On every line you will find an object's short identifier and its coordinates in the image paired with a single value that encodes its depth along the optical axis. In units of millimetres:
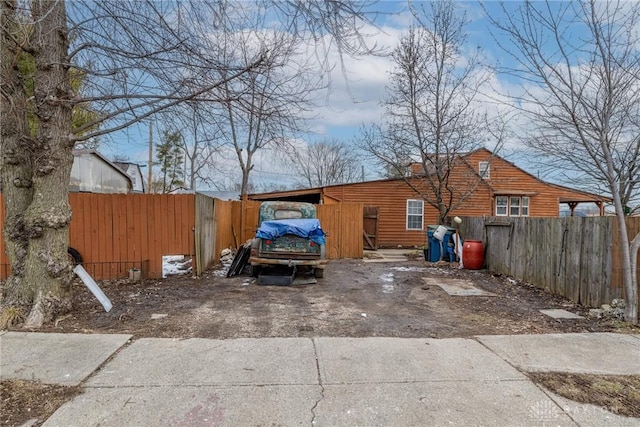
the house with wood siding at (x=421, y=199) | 18984
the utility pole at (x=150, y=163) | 27491
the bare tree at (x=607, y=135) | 5352
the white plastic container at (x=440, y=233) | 12602
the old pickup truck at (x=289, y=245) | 8555
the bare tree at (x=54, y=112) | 4828
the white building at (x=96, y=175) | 14586
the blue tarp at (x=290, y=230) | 8539
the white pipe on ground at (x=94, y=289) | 5582
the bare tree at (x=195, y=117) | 5527
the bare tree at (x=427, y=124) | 14703
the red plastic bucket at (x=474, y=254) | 10992
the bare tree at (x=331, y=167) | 39281
